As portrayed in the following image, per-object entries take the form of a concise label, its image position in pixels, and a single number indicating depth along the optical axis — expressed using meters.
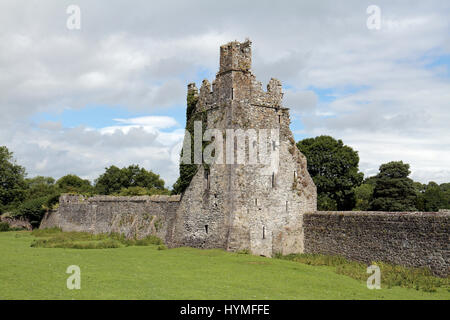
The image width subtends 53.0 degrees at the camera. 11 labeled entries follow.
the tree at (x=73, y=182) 78.41
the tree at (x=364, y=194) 60.38
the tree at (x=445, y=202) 54.91
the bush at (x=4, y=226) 49.18
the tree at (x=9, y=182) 58.94
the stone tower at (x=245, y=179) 25.05
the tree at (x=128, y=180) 76.06
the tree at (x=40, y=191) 68.30
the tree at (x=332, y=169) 51.91
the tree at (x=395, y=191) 52.62
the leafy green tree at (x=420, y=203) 55.41
